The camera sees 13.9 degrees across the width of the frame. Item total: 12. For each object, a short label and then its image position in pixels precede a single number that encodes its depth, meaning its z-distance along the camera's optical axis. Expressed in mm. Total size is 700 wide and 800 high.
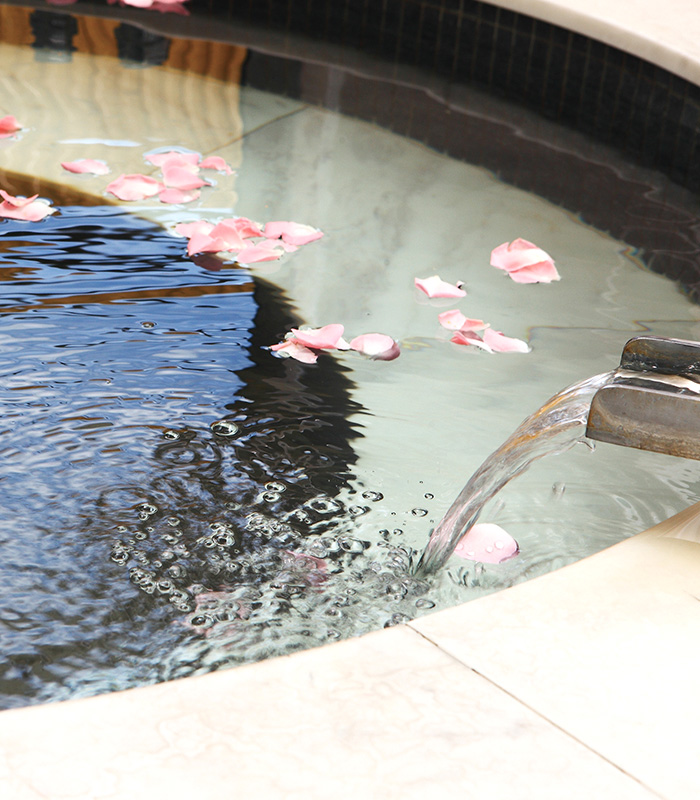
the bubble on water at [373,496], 2398
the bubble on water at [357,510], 2381
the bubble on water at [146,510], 2362
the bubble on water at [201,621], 2275
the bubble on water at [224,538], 2339
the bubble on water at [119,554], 2319
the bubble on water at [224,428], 2454
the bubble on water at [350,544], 2343
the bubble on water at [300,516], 2369
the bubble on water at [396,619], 2285
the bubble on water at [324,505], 2382
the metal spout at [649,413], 2252
